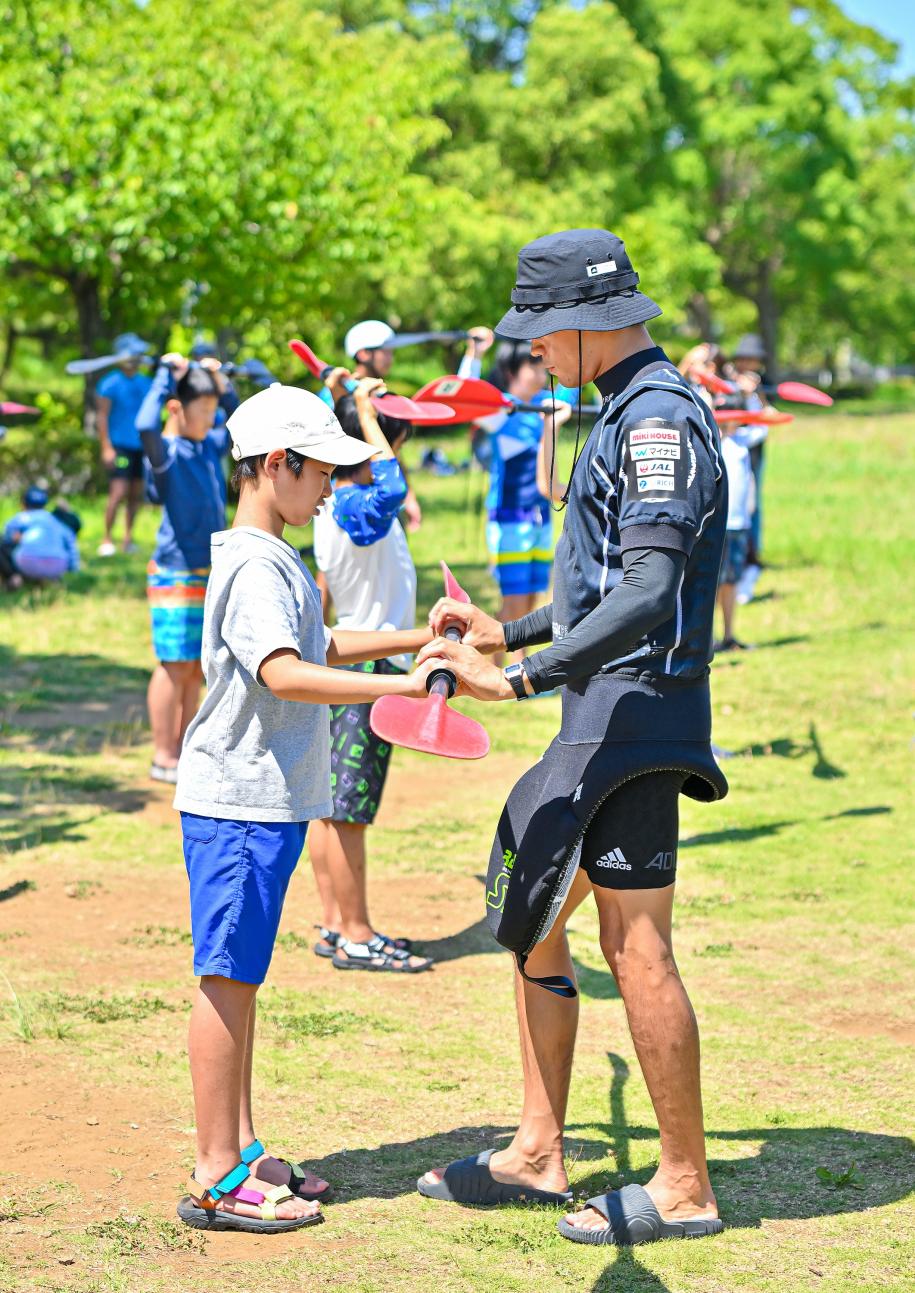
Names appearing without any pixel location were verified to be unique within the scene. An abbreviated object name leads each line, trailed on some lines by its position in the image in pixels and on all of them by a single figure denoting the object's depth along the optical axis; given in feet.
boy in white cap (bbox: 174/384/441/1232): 11.85
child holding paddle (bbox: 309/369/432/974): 18.07
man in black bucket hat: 11.02
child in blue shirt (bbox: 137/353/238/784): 25.43
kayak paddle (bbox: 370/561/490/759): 11.30
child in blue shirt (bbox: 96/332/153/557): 48.70
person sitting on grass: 42.65
